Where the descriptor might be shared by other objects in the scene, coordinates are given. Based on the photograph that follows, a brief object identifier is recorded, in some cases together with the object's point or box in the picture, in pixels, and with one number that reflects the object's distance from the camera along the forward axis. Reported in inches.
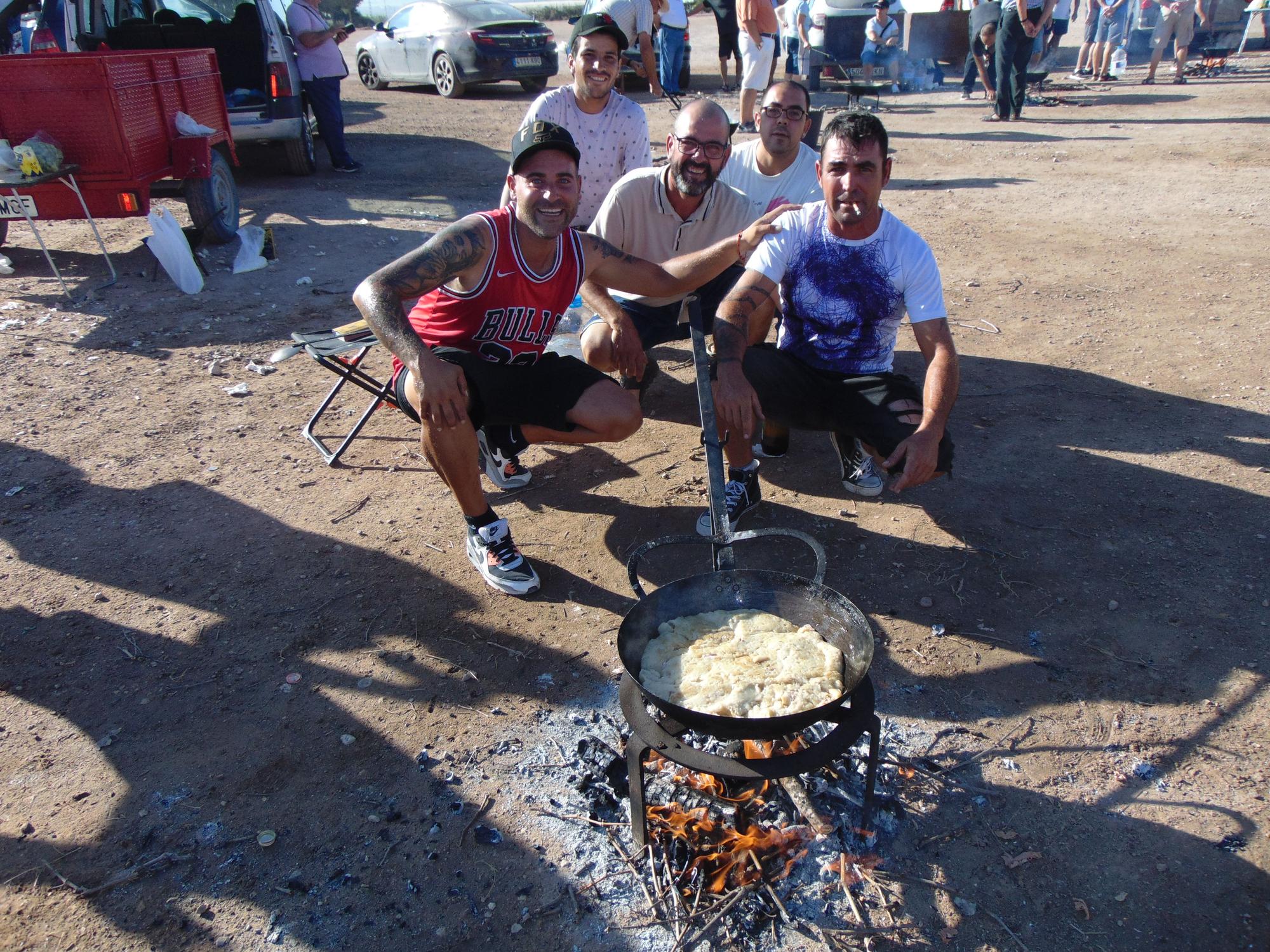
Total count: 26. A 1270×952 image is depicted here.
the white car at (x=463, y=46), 521.0
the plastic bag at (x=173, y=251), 238.2
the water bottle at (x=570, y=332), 179.2
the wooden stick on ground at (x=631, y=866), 85.5
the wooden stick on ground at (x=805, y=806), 89.4
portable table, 216.7
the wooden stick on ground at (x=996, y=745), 100.3
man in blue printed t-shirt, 126.0
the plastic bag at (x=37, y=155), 219.0
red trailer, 221.5
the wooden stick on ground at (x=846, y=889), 83.2
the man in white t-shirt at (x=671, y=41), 505.0
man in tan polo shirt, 148.6
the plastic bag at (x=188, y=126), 256.1
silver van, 306.7
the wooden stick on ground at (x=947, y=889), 82.5
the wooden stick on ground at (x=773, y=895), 83.0
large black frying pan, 92.8
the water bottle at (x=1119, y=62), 593.0
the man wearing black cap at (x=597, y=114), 181.6
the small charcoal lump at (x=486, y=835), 93.0
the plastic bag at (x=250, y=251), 257.8
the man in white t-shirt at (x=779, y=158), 171.0
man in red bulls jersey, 115.6
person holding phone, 330.6
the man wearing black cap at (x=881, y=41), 532.7
